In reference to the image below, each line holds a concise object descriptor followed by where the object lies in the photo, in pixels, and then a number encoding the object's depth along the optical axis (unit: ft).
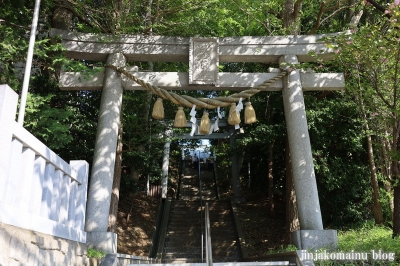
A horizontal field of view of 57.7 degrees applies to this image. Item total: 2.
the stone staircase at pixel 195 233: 34.35
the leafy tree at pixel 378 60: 16.83
